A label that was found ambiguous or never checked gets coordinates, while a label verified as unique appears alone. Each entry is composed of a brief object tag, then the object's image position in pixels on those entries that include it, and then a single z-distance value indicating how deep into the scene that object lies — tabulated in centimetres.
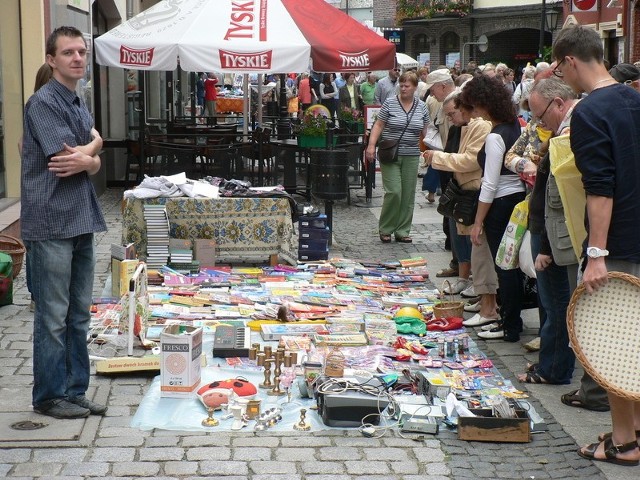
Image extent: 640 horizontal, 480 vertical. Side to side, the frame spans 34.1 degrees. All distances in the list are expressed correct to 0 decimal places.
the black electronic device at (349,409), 571
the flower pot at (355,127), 1631
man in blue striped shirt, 541
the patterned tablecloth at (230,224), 1021
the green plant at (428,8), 5034
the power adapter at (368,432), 559
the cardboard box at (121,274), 803
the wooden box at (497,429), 554
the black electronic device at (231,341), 702
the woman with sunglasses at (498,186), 751
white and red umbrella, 1252
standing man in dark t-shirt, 491
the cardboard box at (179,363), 602
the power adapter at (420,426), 564
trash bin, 1173
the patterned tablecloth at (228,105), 3012
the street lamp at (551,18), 3484
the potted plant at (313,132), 1455
